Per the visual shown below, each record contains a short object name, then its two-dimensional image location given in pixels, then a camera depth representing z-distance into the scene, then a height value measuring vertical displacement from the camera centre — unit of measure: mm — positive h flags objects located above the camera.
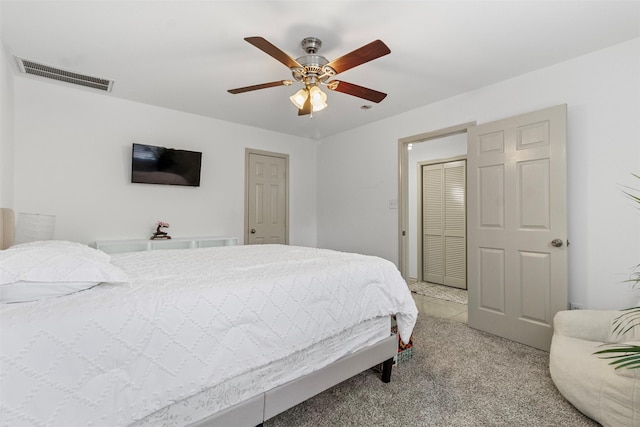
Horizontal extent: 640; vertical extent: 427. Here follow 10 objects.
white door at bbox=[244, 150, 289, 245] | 4548 +262
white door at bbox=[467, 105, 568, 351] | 2582 -86
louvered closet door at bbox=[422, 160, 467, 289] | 4910 -128
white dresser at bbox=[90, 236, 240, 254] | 3279 -327
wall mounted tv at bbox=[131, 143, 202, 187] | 3549 +607
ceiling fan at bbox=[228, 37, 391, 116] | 1895 +999
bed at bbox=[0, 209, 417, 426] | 947 -478
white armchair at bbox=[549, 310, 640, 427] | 1539 -866
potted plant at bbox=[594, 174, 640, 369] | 1961 -699
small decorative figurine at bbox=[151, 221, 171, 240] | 3635 -210
